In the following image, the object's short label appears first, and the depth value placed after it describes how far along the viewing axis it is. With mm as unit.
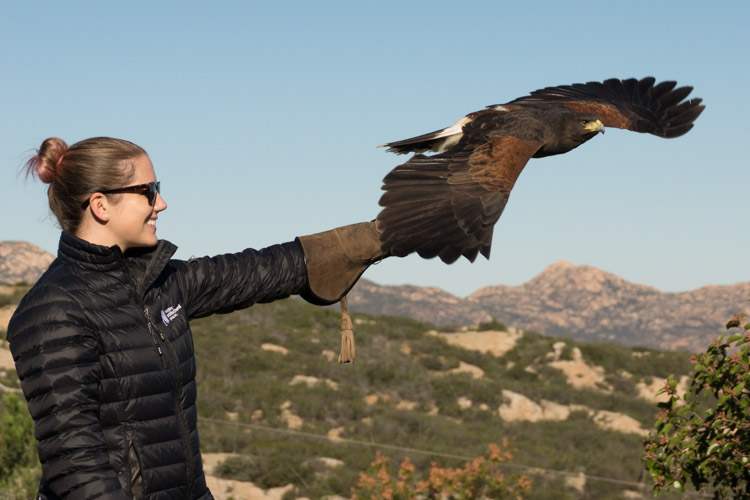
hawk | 3744
